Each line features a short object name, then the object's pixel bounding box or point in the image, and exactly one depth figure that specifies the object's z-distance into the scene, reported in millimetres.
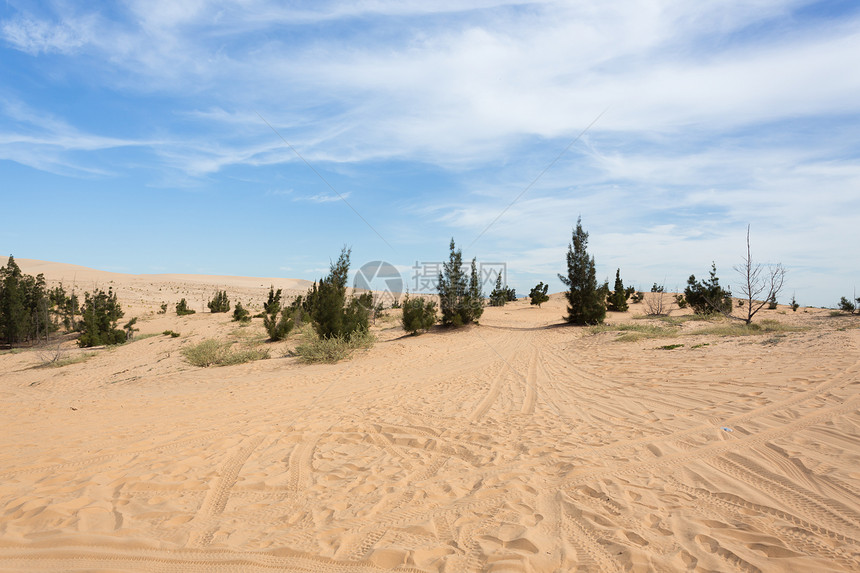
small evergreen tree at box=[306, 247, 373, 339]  15406
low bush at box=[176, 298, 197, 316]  29678
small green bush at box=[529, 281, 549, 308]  38344
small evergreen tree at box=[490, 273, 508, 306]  42688
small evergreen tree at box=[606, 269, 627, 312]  31000
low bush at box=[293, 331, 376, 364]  13469
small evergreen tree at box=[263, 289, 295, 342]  18516
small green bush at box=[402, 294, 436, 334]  20844
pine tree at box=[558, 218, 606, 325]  22500
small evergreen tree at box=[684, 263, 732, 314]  23391
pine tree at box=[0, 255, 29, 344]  22703
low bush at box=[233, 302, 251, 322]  25108
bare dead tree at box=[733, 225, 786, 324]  16062
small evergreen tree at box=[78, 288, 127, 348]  21594
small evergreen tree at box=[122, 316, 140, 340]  22478
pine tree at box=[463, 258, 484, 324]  23281
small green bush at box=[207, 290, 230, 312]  32375
